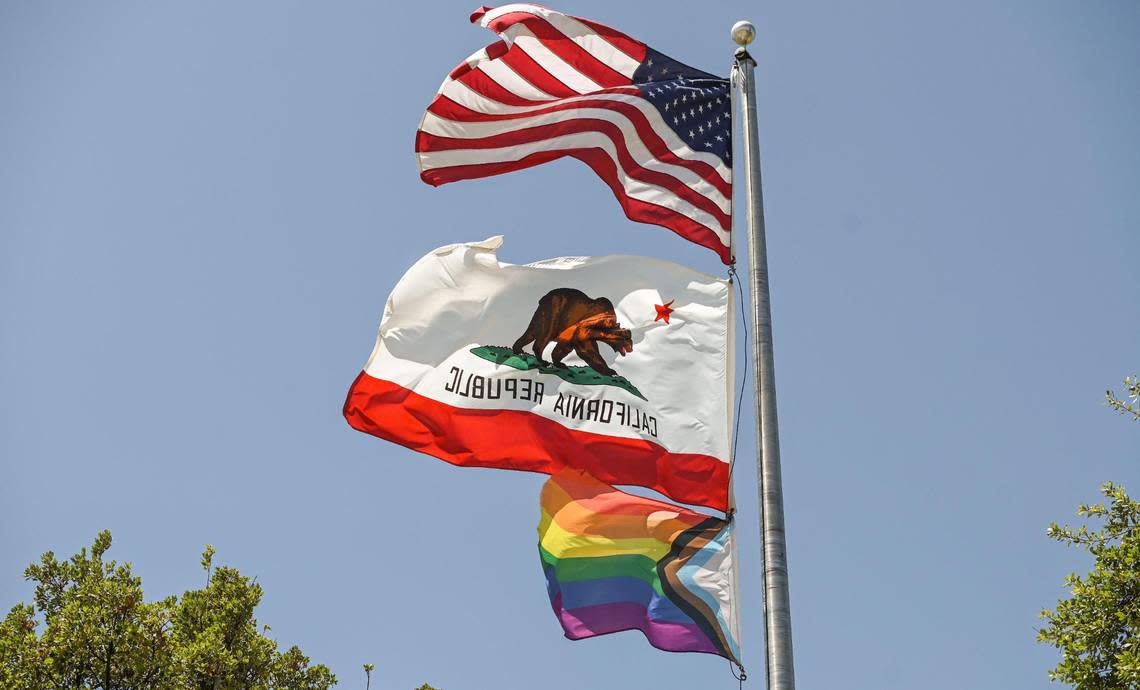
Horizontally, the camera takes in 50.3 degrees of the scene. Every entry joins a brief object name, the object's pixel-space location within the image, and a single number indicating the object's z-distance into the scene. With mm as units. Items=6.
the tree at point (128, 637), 18219
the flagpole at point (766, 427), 8492
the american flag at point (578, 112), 11727
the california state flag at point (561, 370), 10688
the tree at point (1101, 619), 13927
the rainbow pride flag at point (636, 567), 9930
